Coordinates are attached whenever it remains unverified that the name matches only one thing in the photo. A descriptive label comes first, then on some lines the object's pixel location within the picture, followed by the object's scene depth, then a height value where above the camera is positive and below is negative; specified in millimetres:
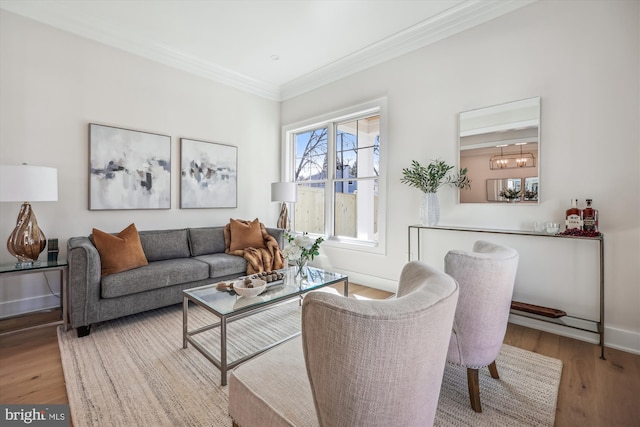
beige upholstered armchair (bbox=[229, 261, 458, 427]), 693 -360
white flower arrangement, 2514 -348
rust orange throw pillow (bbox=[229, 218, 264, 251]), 3715 -343
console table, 2092 -801
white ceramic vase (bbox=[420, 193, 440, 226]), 2986 +0
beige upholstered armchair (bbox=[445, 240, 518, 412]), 1432 -482
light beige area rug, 1497 -1050
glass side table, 2289 -483
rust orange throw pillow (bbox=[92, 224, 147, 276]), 2615 -398
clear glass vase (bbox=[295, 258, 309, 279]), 2578 -553
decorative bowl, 2066 -564
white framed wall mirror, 2557 +551
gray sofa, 2338 -608
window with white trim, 3924 +525
